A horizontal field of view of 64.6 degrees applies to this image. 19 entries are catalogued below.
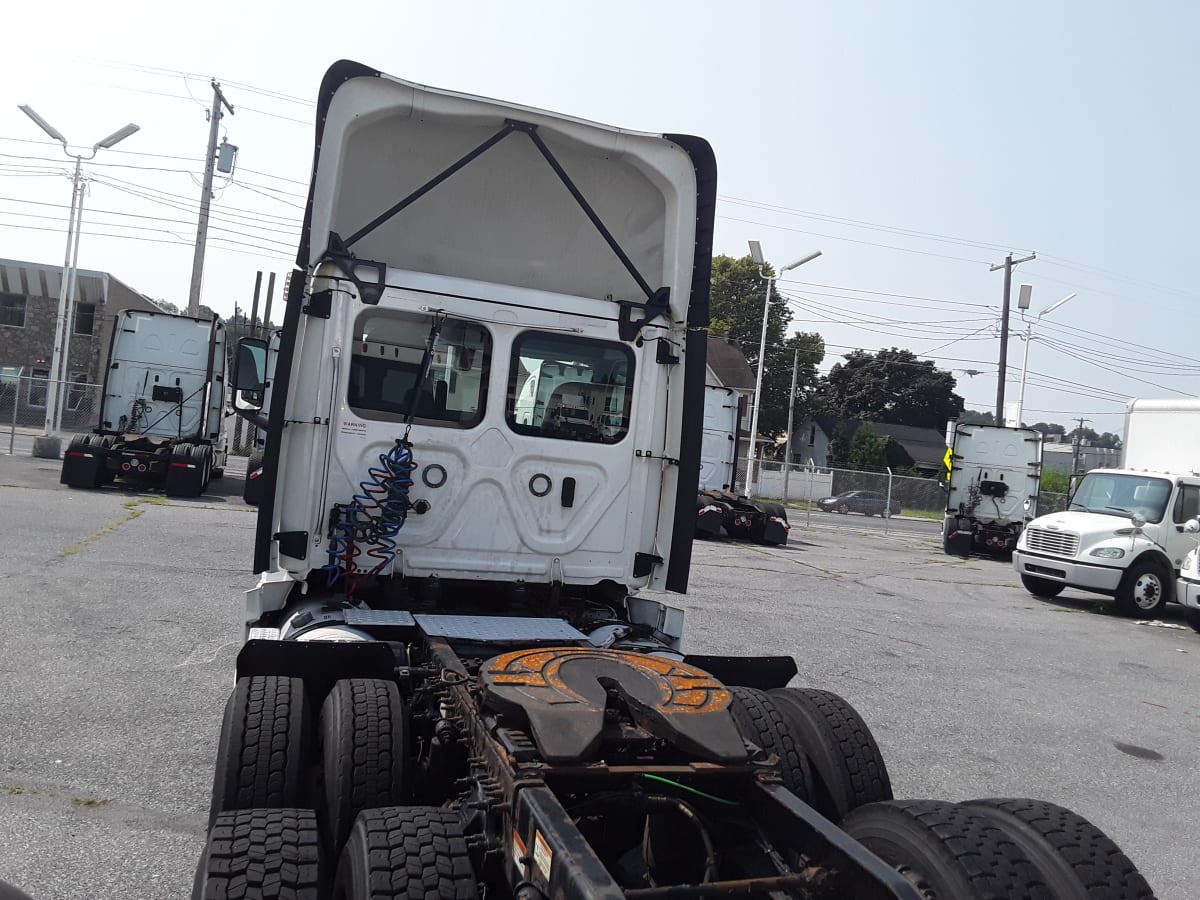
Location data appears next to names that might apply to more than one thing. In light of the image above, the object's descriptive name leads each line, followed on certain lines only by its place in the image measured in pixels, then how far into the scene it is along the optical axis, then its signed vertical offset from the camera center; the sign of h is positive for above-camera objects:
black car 38.34 -0.29
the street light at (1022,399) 32.06 +4.07
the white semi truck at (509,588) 2.56 -0.67
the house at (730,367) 61.50 +7.69
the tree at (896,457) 62.61 +2.90
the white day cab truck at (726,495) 20.94 -0.28
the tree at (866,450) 59.47 +2.97
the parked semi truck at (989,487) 24.12 +0.59
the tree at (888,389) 78.50 +9.14
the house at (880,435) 71.12 +4.38
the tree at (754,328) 67.38 +11.19
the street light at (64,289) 26.08 +4.03
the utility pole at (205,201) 30.05 +7.44
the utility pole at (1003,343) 32.25 +5.85
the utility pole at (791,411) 35.27 +4.21
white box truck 15.29 -0.11
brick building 41.91 +4.35
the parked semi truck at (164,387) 19.39 +0.85
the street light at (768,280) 29.33 +6.77
